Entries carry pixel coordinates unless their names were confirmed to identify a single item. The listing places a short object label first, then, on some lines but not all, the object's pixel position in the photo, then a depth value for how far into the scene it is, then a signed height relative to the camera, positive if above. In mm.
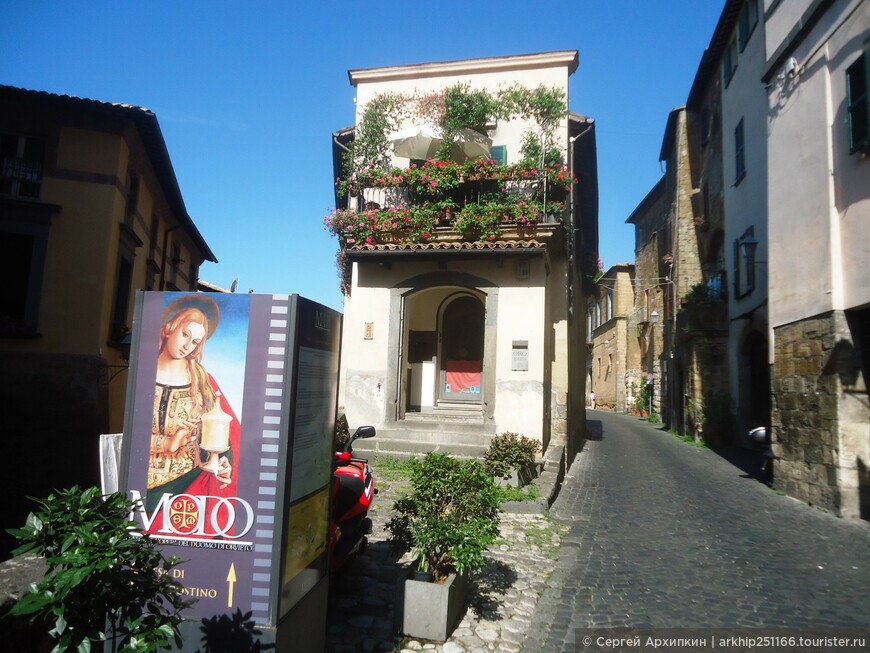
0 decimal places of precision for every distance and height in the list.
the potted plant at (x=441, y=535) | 3883 -1050
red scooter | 4449 -1002
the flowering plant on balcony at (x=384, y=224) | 11250 +3253
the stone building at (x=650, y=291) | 25012 +5012
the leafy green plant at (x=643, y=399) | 27181 -83
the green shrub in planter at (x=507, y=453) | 8555 -977
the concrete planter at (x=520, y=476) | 8719 -1328
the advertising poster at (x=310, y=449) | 2949 -374
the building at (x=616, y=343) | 31609 +3106
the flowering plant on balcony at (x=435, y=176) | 11312 +4251
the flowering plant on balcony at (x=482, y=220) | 10906 +3279
